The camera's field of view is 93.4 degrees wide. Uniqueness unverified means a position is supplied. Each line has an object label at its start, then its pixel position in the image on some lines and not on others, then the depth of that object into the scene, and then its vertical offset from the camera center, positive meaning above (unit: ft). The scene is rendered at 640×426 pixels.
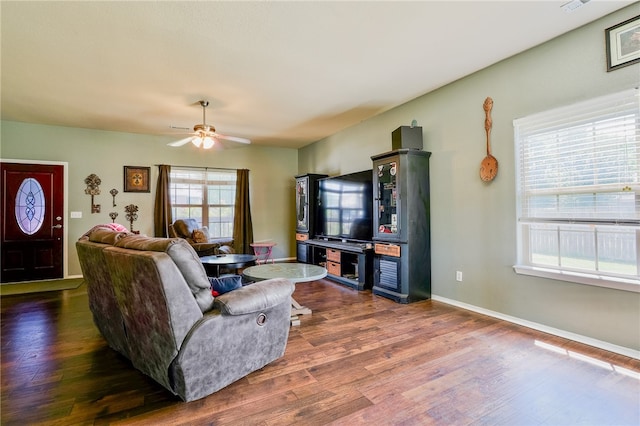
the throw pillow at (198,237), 17.07 -1.09
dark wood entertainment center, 12.42 -0.51
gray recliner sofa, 5.58 -2.00
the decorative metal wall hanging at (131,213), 18.85 +0.35
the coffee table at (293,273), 9.85 -1.95
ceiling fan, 13.19 +3.62
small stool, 21.54 -2.59
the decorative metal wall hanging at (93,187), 17.98 +1.92
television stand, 14.55 -2.32
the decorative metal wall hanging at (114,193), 18.51 +1.58
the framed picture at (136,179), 18.89 +2.52
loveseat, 16.57 -1.04
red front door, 16.19 -0.12
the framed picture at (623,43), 7.61 +4.39
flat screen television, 15.17 +0.57
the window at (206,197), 20.38 +1.48
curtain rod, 20.26 +3.52
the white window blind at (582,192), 7.82 +0.63
